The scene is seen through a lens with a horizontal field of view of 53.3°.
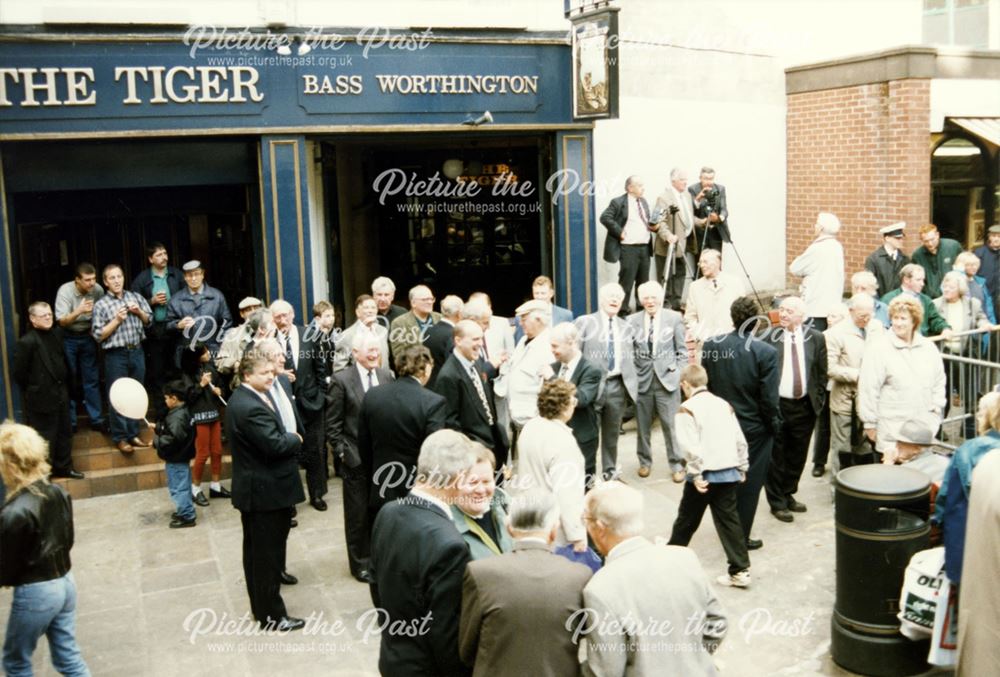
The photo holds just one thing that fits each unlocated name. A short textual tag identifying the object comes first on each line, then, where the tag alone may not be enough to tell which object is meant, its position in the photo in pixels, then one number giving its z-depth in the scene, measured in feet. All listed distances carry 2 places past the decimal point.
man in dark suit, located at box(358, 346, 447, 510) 22.30
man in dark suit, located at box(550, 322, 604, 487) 26.43
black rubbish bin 20.54
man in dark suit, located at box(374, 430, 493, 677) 14.03
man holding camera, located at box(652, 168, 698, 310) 41.01
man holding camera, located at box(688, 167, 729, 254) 42.14
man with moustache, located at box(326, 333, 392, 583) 25.05
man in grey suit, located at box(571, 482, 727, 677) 13.55
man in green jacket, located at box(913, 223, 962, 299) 41.32
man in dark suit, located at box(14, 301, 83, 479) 31.27
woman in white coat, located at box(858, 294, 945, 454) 26.21
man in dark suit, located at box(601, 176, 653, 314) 40.42
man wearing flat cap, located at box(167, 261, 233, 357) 33.94
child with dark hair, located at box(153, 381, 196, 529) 29.07
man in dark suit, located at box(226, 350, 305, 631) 21.71
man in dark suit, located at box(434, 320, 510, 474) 25.25
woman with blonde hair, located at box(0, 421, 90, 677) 17.87
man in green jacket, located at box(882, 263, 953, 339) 34.19
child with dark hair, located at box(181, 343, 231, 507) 30.25
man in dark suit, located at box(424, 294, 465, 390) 30.53
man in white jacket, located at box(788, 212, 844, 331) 36.55
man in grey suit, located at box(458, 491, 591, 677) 13.38
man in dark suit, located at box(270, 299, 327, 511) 30.89
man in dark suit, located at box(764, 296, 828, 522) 29.25
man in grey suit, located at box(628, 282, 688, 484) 32.60
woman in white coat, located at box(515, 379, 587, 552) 20.57
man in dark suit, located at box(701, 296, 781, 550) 26.05
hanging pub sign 37.06
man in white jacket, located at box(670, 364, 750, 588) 23.31
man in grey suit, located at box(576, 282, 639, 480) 31.76
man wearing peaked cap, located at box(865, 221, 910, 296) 39.45
